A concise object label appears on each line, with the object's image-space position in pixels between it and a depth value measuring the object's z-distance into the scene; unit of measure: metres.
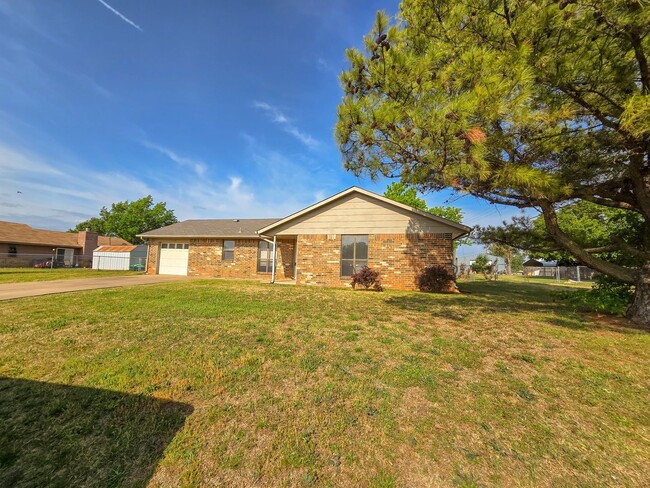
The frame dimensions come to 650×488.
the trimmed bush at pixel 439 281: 11.02
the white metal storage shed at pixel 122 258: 25.14
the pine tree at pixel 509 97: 4.23
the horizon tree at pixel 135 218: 43.31
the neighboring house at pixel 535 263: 39.65
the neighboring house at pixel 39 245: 25.69
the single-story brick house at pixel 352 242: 11.46
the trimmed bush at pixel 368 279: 11.48
